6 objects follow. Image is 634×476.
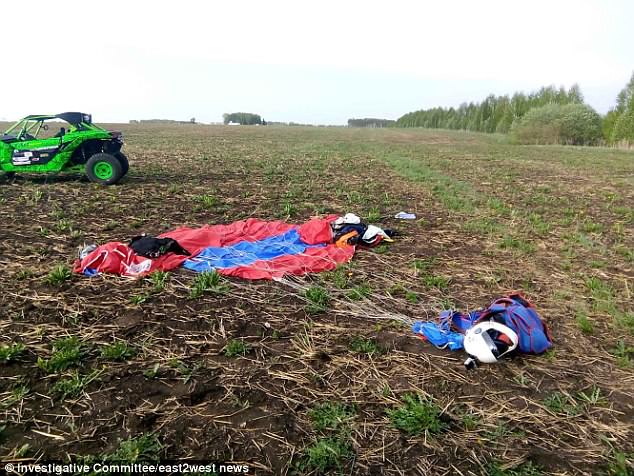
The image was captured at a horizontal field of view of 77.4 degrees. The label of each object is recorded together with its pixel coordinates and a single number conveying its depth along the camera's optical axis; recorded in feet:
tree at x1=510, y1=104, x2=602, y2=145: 122.62
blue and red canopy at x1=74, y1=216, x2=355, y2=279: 15.13
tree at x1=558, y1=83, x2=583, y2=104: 155.12
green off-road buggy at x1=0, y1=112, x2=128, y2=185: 30.27
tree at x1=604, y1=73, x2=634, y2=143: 112.26
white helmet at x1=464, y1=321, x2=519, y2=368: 10.53
